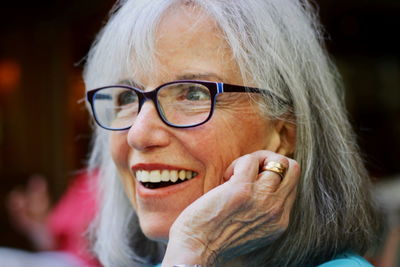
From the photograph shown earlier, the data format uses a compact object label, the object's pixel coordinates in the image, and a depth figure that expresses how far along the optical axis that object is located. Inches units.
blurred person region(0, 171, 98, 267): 105.2
